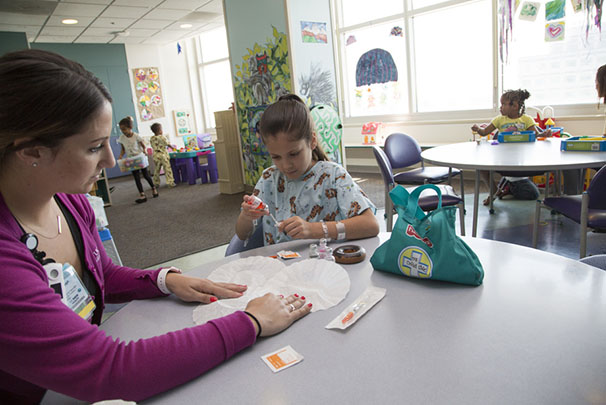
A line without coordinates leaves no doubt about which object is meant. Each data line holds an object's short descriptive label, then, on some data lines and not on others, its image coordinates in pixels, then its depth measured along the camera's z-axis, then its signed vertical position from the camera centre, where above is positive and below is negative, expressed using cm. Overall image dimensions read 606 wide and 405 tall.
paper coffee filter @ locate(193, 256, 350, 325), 92 -39
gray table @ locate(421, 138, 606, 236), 231 -33
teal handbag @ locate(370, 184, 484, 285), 92 -31
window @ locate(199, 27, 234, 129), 967 +155
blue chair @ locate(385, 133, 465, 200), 346 -42
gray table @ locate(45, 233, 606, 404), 62 -41
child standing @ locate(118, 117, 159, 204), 606 +1
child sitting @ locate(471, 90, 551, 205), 394 -17
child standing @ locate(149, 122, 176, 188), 696 -15
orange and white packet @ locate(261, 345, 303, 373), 71 -41
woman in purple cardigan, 62 -22
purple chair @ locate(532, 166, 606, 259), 211 -61
